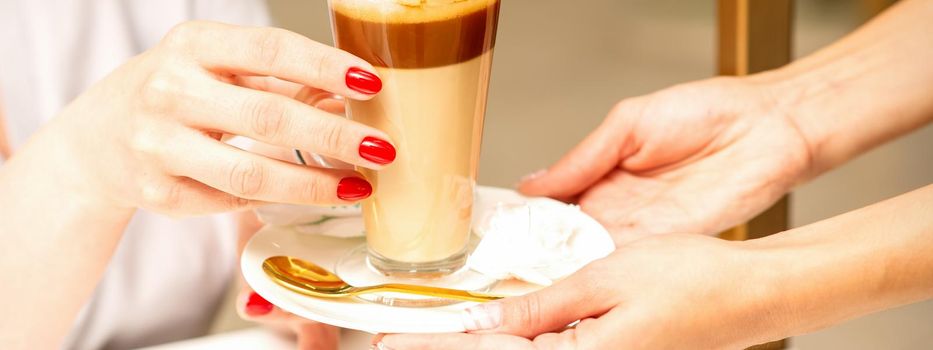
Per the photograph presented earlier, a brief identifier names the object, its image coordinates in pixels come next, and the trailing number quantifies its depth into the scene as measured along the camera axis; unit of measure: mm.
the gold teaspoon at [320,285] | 754
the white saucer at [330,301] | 701
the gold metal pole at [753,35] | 1109
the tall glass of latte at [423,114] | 717
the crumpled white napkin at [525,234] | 806
